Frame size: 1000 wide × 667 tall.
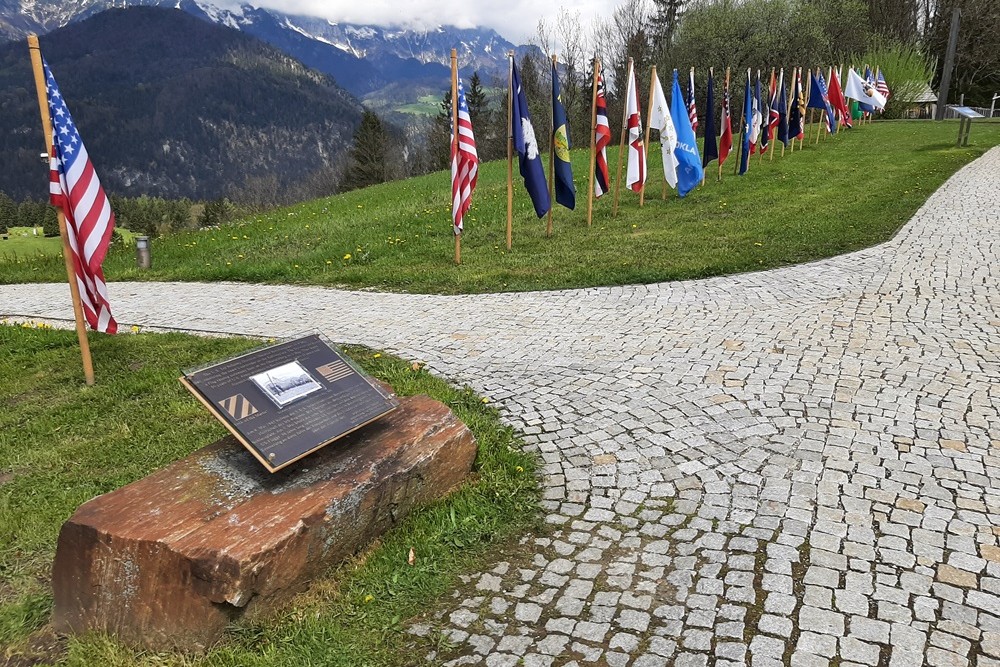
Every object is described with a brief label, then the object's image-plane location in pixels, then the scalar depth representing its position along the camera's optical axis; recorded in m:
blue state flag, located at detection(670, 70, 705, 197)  14.28
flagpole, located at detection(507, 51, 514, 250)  10.47
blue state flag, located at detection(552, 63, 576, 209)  11.42
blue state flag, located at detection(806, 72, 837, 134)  23.61
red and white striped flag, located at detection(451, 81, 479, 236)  10.15
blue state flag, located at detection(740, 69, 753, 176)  17.59
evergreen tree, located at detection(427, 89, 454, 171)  52.28
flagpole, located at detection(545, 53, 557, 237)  11.56
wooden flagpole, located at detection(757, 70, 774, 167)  21.26
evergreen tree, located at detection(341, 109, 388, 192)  53.44
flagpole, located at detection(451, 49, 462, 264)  9.61
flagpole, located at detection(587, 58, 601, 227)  12.16
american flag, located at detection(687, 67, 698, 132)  15.45
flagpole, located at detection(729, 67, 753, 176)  17.89
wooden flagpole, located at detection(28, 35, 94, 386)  5.57
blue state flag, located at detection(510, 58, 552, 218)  10.84
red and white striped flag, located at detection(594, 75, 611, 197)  12.55
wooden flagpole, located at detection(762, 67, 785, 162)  20.38
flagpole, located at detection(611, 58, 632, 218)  13.56
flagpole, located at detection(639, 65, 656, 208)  13.55
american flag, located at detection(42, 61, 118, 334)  5.80
